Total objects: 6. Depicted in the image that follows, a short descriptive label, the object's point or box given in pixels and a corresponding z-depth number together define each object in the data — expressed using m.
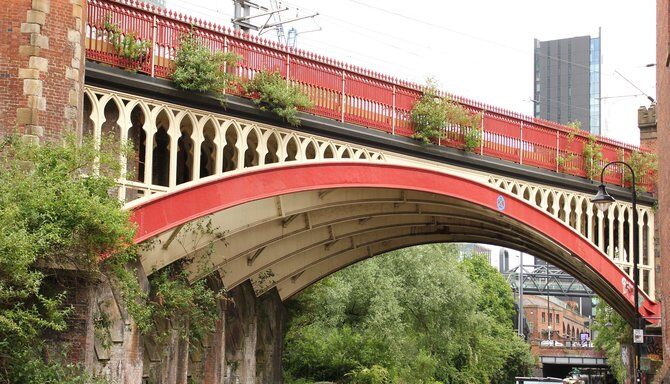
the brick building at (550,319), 113.38
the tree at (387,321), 38.88
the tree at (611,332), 34.66
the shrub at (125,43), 19.97
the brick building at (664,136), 22.04
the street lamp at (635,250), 24.67
